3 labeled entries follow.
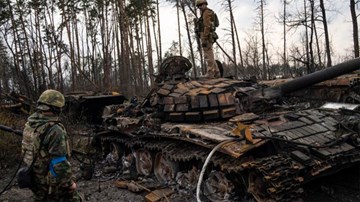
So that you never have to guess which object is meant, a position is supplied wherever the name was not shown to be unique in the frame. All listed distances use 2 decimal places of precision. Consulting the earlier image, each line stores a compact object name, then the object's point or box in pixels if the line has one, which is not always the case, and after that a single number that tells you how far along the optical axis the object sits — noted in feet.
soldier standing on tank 28.63
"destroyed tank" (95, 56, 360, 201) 17.75
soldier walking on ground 14.62
